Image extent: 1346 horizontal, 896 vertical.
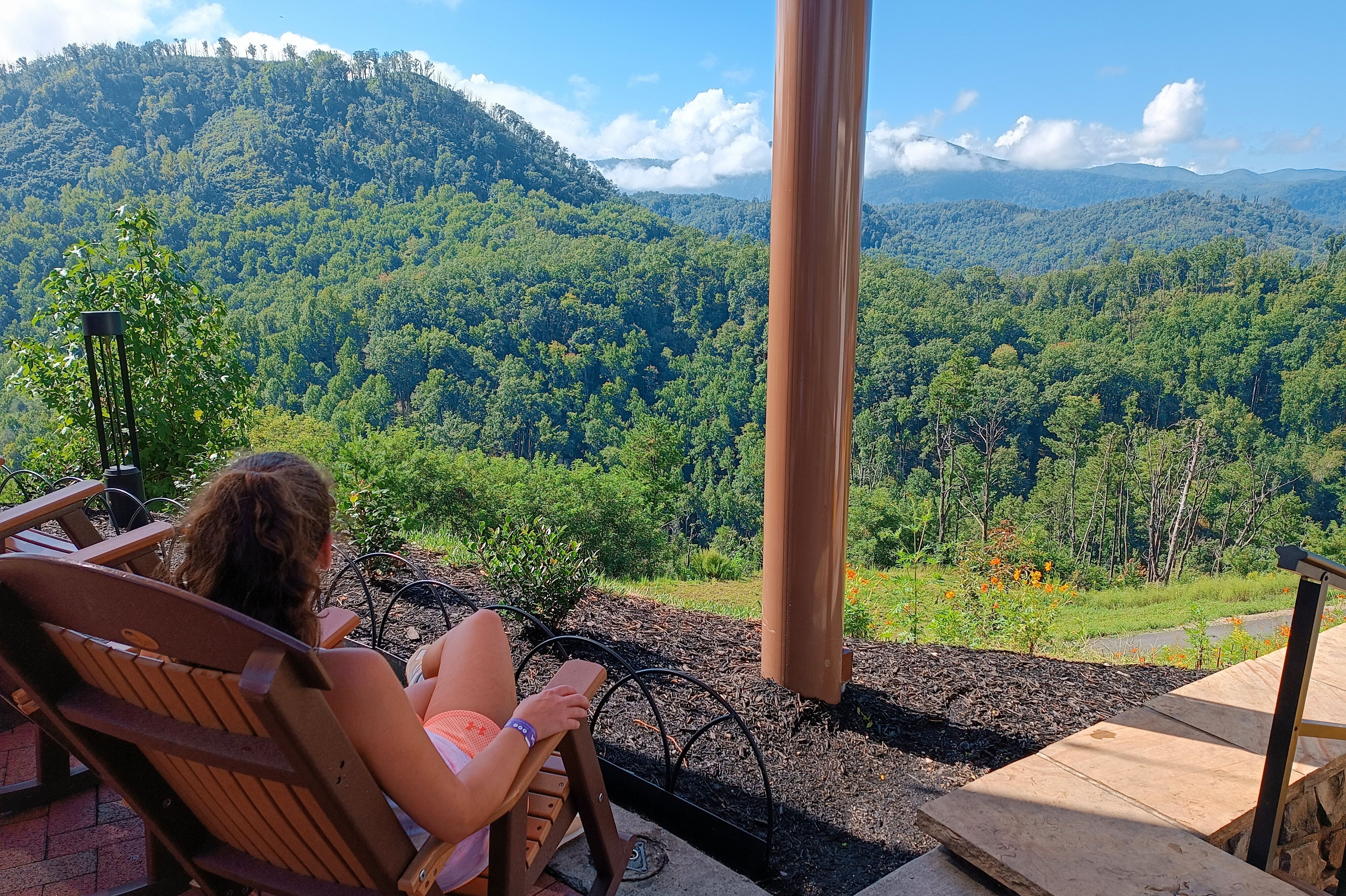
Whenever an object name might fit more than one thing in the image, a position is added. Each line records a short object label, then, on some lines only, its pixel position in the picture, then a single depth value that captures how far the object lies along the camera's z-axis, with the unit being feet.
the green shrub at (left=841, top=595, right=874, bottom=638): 13.14
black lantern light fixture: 11.55
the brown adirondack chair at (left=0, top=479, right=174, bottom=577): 5.65
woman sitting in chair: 3.09
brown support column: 6.92
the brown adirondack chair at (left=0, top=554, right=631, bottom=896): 2.71
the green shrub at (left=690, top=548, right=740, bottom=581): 43.70
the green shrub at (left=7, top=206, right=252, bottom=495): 16.08
